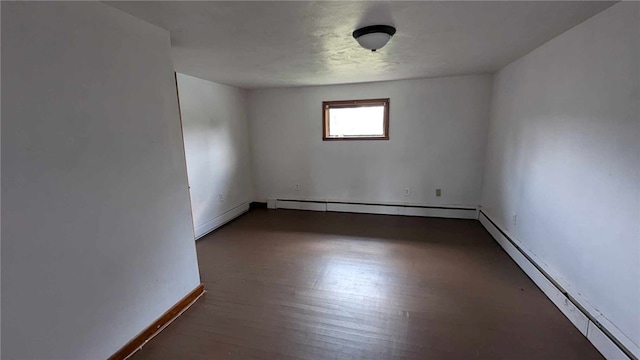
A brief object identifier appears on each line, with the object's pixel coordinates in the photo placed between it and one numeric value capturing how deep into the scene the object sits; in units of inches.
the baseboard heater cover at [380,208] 167.9
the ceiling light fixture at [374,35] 74.6
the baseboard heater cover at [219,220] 146.5
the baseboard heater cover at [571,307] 64.2
